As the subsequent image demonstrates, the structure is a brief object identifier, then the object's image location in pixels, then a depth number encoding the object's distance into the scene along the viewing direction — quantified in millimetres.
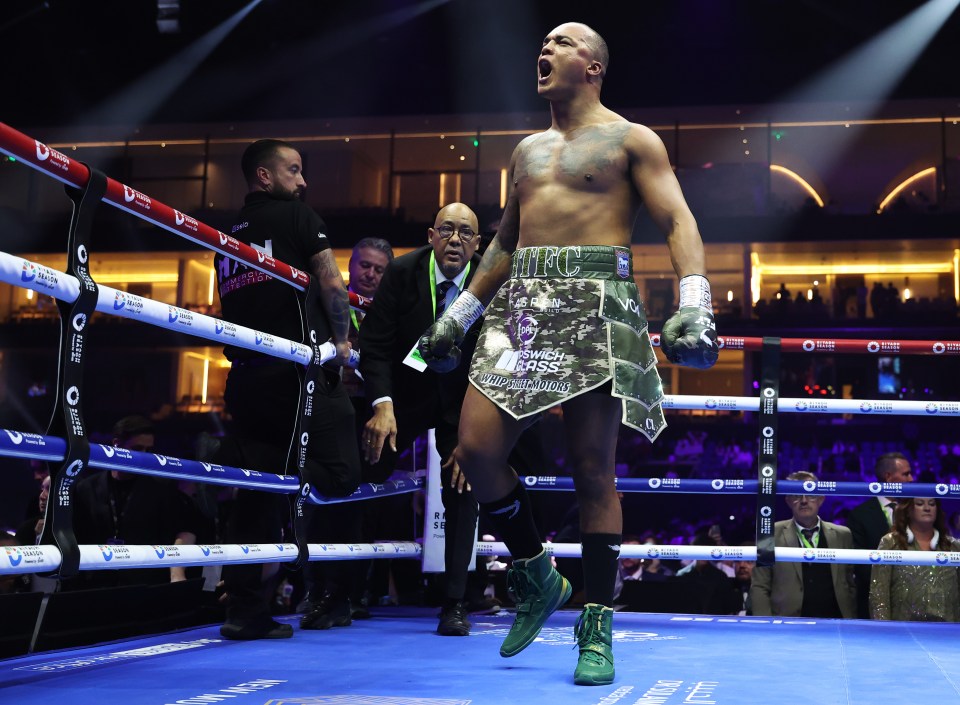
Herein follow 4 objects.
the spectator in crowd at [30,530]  4262
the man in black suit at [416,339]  2963
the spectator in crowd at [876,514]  4293
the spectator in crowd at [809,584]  4020
